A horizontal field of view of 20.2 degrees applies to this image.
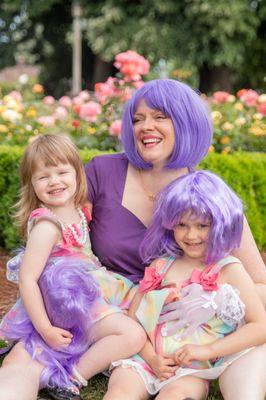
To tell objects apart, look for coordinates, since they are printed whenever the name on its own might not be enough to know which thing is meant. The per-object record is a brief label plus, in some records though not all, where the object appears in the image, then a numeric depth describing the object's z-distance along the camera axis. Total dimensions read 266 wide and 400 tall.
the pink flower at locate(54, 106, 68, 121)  6.87
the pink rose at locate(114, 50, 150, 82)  6.34
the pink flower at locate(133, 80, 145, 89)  6.52
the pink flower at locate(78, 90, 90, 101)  7.06
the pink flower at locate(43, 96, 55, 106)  7.71
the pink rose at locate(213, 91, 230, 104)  7.80
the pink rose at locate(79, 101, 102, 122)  6.30
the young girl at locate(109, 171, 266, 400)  2.62
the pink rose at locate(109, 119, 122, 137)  5.98
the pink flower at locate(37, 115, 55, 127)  6.43
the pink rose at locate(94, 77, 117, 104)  6.44
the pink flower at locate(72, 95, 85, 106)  6.87
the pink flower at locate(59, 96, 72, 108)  7.37
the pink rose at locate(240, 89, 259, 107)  7.73
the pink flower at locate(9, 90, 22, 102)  7.16
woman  2.92
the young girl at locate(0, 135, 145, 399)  2.73
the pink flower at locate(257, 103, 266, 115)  7.38
